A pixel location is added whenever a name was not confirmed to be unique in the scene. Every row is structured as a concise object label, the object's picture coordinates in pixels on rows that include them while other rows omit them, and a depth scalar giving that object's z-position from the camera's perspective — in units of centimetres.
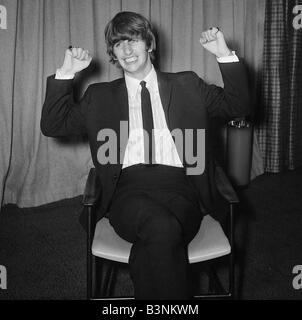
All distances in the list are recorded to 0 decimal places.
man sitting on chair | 173
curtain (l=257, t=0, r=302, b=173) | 373
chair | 159
